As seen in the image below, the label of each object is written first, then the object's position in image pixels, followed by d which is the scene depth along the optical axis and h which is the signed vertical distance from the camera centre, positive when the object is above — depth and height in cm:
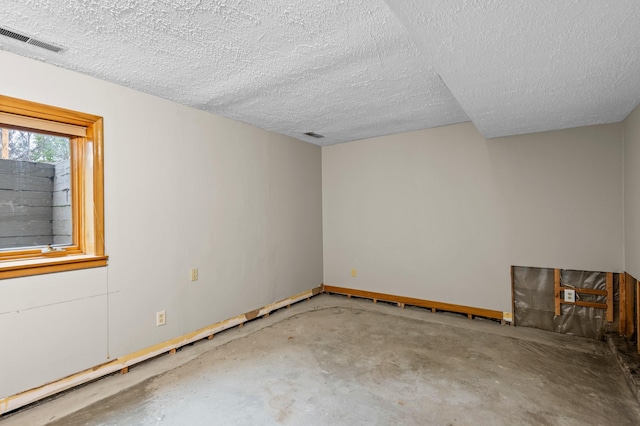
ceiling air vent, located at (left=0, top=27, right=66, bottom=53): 179 +109
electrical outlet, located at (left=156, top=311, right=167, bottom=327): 276 -91
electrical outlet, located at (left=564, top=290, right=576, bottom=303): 321 -89
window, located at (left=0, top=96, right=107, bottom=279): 213 +22
